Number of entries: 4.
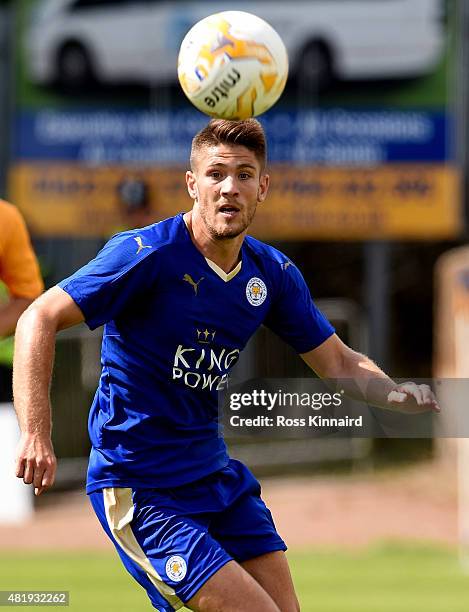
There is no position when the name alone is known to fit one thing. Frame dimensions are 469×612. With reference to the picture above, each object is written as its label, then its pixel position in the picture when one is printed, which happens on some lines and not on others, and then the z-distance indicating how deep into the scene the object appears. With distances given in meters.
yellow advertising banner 35.12
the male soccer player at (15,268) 14.48
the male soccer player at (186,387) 10.55
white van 34.87
